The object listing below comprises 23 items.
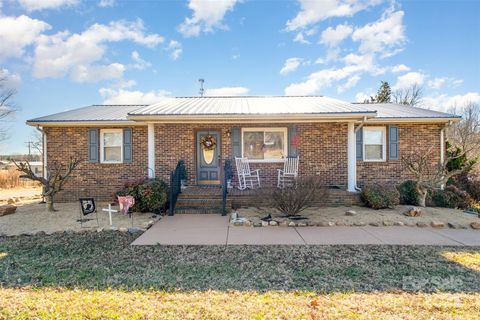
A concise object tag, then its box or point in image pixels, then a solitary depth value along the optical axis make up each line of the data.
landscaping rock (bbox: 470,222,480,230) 5.77
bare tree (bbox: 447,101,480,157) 18.89
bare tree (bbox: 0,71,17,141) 18.22
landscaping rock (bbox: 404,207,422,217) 6.56
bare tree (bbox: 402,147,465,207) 7.55
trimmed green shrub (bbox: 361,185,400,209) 7.25
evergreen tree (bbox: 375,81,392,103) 20.83
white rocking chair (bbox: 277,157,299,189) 8.55
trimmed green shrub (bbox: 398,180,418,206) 7.92
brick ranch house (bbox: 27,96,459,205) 8.87
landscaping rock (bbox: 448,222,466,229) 5.84
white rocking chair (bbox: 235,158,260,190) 8.62
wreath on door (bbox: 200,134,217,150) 9.05
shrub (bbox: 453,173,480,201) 8.50
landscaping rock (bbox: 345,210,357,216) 6.69
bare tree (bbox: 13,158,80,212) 7.14
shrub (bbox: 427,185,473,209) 7.87
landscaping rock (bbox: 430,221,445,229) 5.90
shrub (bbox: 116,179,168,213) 6.97
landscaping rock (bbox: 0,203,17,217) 7.33
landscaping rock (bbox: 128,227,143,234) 5.54
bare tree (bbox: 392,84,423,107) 25.06
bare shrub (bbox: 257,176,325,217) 6.29
